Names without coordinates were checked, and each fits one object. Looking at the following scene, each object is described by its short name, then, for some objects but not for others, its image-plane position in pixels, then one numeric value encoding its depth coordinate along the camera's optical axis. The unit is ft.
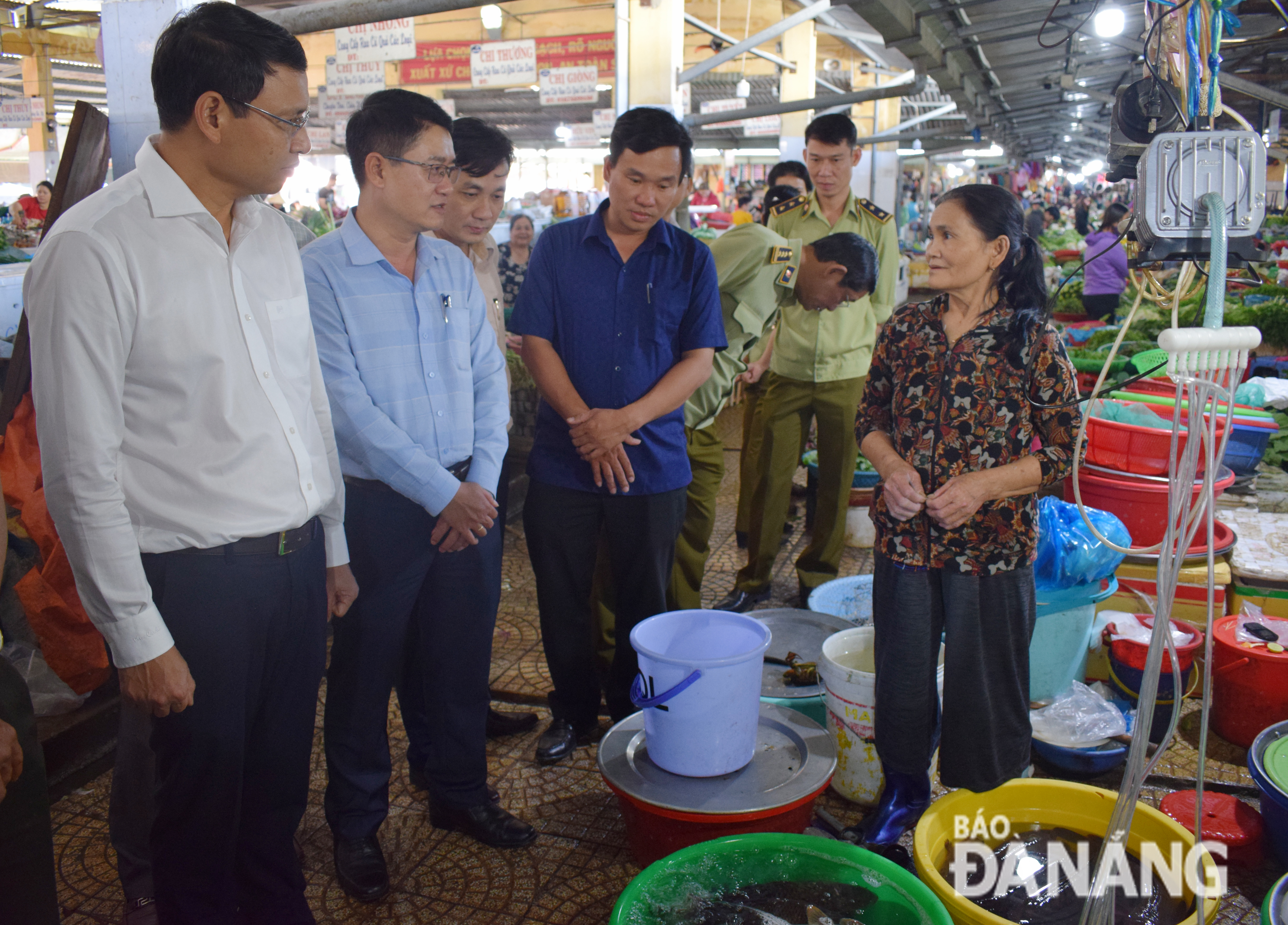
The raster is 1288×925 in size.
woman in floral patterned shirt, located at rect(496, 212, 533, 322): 20.54
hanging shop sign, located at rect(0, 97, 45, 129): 37.52
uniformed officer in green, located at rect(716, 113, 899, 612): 12.93
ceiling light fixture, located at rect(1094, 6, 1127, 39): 17.80
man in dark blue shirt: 8.56
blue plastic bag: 9.36
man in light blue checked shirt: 7.03
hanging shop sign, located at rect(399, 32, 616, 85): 47.70
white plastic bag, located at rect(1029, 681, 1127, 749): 9.21
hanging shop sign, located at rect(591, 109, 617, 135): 37.68
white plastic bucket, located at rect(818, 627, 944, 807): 8.36
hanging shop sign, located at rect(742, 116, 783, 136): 49.96
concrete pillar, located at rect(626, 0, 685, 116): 29.32
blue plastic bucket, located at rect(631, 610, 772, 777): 7.19
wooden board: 9.14
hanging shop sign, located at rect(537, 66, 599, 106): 34.12
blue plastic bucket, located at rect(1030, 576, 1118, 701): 9.45
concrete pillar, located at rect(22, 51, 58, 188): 41.45
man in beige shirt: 8.99
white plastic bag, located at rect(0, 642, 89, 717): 9.15
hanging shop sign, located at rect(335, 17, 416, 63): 27.43
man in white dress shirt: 4.81
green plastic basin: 5.53
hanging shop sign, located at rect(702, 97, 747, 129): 44.14
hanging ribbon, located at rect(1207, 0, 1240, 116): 4.43
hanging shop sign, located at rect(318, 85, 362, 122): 31.89
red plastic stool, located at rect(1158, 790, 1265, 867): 7.83
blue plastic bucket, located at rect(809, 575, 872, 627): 11.45
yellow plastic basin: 6.77
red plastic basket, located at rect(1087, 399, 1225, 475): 11.43
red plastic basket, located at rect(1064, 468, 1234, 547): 11.59
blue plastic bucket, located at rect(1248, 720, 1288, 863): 7.58
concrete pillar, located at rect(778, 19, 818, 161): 46.73
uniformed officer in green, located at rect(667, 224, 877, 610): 10.69
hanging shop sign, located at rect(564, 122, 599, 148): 44.24
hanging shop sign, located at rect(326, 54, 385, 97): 29.76
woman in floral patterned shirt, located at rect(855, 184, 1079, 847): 7.00
